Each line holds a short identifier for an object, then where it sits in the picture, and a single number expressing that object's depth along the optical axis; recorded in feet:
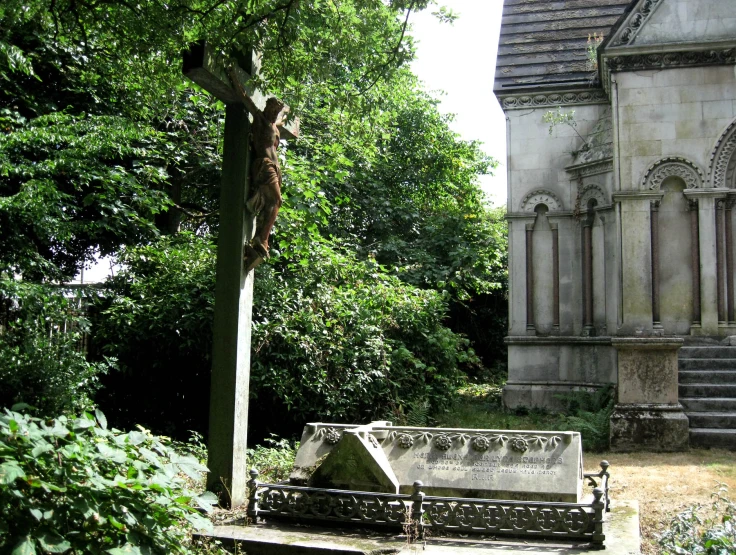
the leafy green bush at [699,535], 14.84
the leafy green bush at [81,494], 11.28
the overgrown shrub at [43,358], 28.14
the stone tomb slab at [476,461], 20.43
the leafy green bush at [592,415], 36.40
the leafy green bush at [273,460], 25.72
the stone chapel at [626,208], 38.04
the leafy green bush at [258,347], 33.91
